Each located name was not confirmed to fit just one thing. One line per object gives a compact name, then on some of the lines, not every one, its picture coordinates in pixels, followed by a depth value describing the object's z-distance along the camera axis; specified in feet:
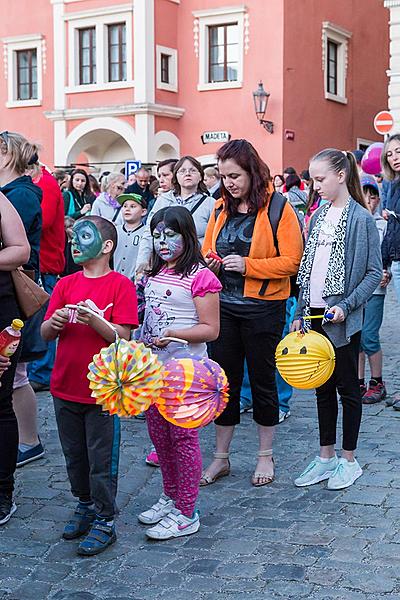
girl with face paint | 14.61
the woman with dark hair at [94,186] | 45.56
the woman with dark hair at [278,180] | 52.92
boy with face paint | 14.05
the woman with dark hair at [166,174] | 25.12
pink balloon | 31.94
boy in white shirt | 22.80
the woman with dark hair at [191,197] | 21.50
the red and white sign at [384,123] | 56.80
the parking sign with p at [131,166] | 55.72
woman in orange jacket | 16.74
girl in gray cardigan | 16.49
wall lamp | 77.56
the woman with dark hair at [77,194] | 39.28
